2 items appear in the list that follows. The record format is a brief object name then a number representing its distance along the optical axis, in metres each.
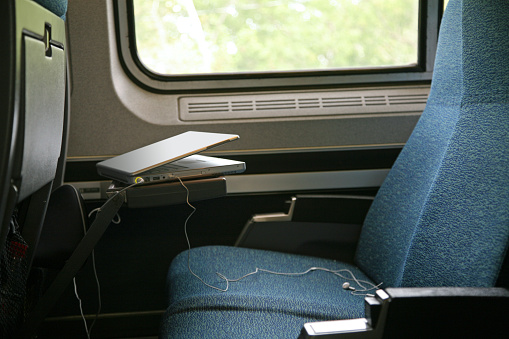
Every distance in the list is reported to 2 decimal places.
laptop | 1.28
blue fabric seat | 1.10
